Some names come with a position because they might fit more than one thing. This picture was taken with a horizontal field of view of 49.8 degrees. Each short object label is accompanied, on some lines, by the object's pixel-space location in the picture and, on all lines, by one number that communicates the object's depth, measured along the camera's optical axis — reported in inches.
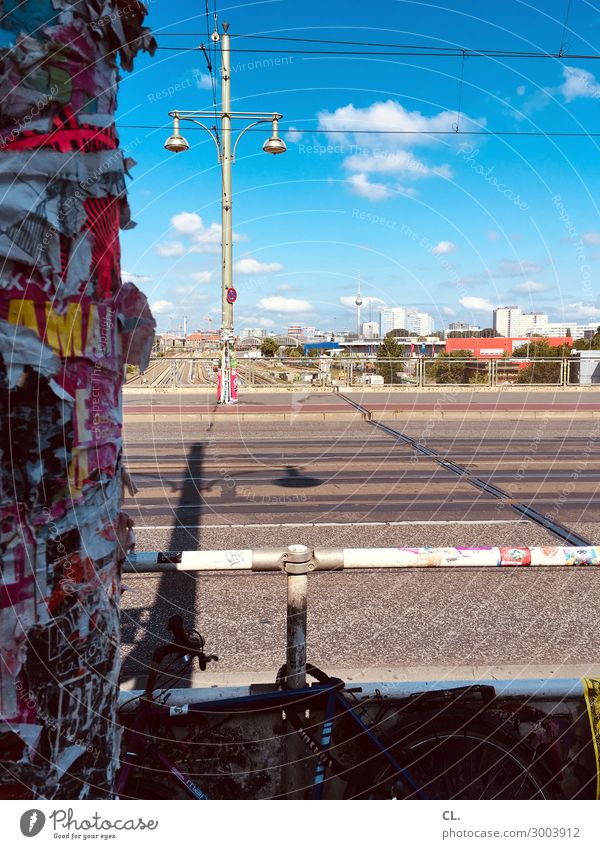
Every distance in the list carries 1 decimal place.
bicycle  86.1
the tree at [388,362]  952.9
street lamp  610.9
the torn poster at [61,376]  49.4
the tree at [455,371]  971.9
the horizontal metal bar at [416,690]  90.4
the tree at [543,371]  977.7
